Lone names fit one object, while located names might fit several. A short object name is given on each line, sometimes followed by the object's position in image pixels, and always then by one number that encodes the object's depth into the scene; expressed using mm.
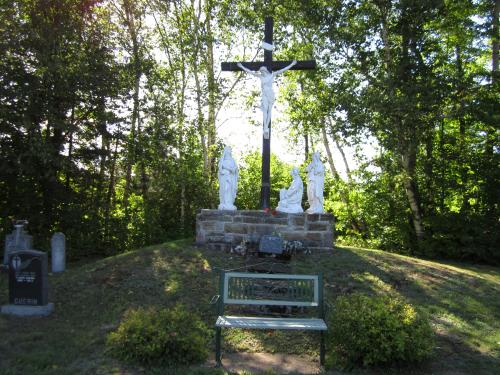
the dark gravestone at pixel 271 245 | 7973
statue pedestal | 8766
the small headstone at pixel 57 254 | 8492
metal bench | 4512
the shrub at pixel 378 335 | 4293
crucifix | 9266
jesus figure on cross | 9367
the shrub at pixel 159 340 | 4301
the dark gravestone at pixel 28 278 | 6125
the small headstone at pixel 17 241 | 8812
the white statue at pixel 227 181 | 9133
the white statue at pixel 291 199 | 8969
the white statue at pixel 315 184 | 9023
